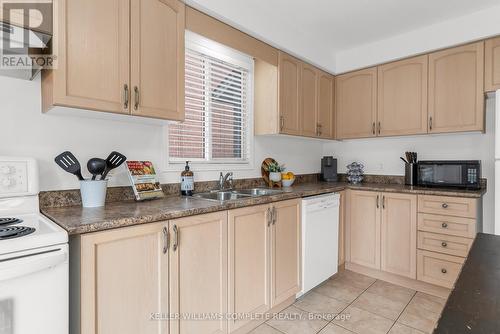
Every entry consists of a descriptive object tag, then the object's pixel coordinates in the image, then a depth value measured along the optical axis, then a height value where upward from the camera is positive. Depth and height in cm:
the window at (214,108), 224 +51
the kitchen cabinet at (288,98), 261 +66
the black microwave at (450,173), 247 -9
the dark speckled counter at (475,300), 52 -31
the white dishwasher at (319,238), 228 -68
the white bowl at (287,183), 284 -21
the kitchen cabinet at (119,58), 133 +58
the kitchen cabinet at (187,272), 117 -60
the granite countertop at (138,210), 116 -25
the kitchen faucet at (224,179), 237 -15
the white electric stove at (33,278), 90 -41
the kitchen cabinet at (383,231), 256 -68
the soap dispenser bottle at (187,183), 205 -15
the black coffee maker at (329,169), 345 -7
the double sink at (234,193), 224 -26
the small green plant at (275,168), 279 -5
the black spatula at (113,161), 162 +1
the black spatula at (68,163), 147 +0
